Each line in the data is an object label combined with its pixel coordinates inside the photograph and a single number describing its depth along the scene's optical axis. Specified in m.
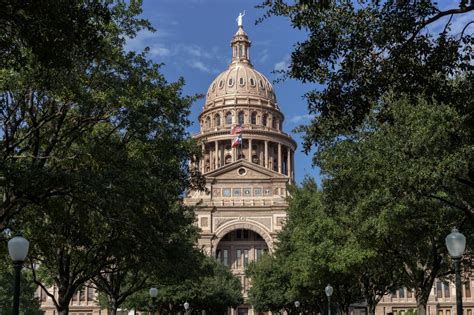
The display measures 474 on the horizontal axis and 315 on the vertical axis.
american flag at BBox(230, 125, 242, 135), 115.82
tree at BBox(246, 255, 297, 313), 58.22
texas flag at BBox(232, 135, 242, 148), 108.44
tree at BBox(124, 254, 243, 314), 51.59
